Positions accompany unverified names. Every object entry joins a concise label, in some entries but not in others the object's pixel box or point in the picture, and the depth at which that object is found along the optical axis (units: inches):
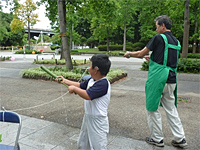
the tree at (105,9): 437.7
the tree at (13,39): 2485.2
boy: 88.4
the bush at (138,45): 1686.8
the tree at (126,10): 1278.3
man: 125.9
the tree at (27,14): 1364.4
